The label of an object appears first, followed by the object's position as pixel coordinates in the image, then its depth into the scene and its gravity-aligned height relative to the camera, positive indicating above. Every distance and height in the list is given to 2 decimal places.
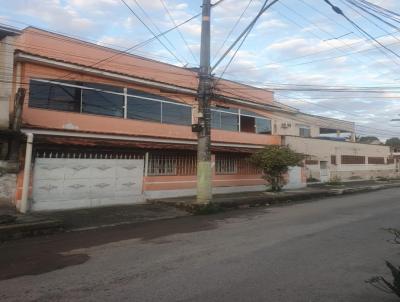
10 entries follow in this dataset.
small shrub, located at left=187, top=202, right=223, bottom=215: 16.89 -0.81
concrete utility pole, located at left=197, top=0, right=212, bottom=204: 17.44 +2.57
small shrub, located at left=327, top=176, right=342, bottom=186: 33.94 +0.58
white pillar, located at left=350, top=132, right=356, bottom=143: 45.34 +5.14
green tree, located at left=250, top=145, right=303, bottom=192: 22.86 +1.33
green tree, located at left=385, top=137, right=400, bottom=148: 102.36 +11.06
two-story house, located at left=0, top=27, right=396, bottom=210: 15.73 +2.39
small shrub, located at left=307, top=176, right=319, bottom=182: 32.71 +0.66
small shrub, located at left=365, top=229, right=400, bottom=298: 5.53 -1.09
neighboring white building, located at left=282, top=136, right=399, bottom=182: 32.69 +2.50
